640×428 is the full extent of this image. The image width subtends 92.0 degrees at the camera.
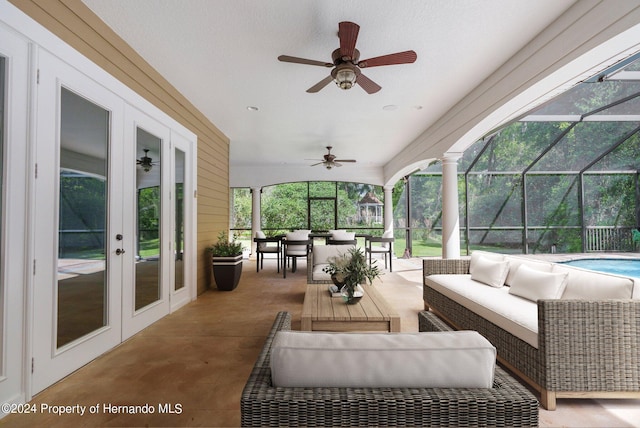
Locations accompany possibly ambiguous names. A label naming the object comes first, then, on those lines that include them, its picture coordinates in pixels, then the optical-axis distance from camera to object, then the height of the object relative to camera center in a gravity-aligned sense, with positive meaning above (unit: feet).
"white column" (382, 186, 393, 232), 32.04 +1.17
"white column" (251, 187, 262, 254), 32.04 +1.23
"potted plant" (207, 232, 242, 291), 16.70 -2.42
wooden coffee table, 7.99 -2.54
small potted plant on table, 9.28 -1.60
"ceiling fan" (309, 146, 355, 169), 23.60 +4.71
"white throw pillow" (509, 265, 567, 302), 8.20 -1.81
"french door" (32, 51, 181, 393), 7.22 -0.01
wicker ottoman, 2.86 -1.77
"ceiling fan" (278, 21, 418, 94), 8.29 +4.52
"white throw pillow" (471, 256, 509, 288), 10.70 -1.87
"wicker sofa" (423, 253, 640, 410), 6.05 -2.53
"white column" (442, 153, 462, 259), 16.71 +0.55
